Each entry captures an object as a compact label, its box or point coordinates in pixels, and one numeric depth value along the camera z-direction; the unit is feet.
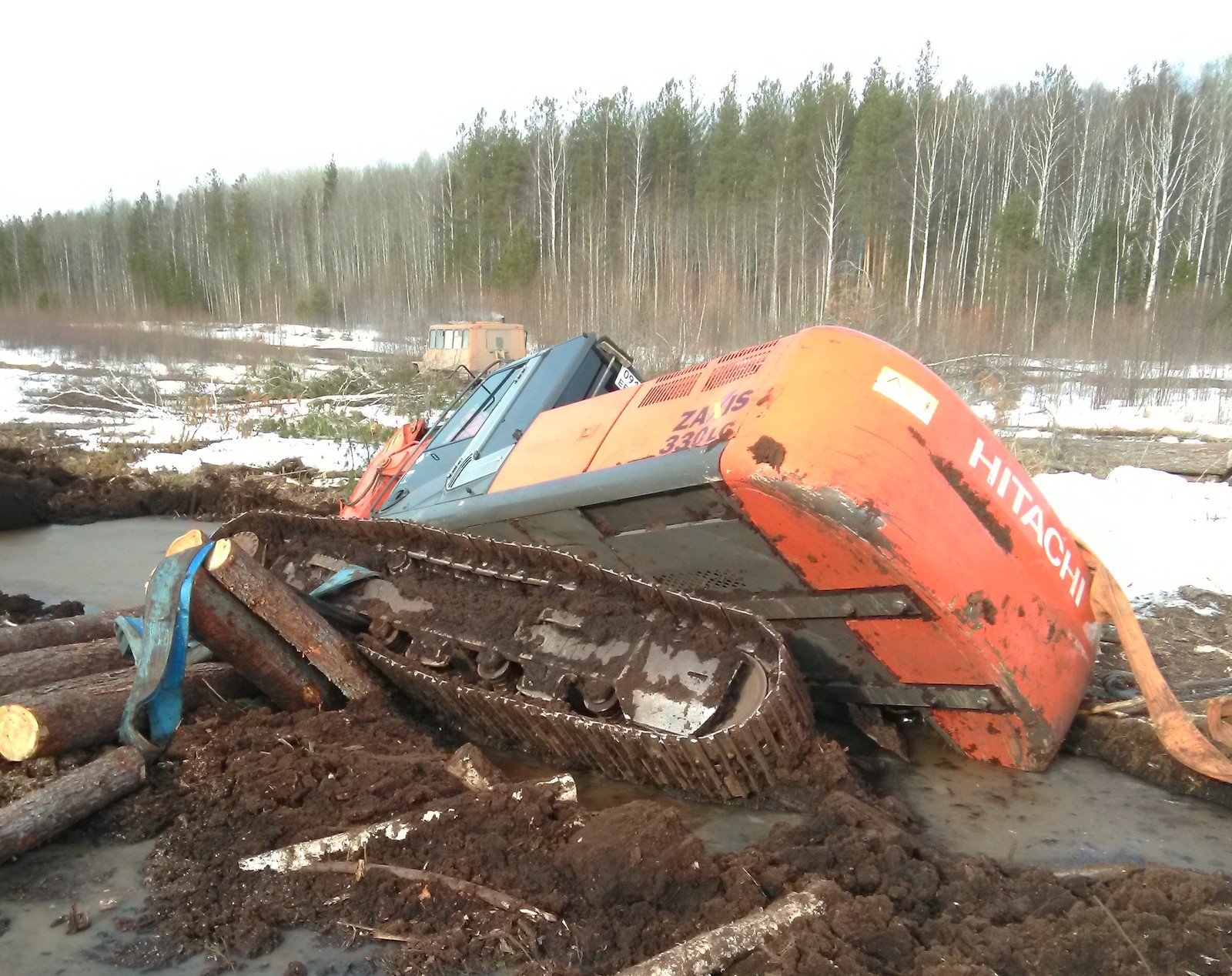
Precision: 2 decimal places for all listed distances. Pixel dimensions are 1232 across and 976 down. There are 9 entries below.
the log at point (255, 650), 12.21
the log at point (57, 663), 12.96
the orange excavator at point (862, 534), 10.14
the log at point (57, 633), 14.79
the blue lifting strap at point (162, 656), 11.71
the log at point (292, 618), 12.35
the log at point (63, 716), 11.30
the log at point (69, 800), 9.93
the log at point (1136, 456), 31.35
